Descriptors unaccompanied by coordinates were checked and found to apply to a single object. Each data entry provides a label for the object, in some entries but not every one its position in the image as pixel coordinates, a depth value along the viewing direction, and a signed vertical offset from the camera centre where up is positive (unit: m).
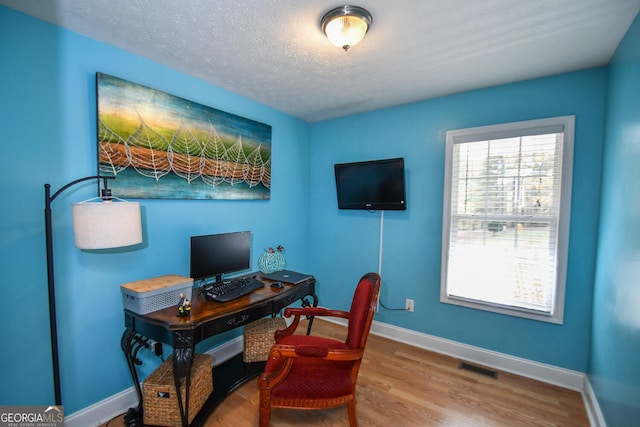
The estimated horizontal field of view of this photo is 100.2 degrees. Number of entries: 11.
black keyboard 1.88 -0.66
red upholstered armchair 1.50 -1.04
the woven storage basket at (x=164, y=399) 1.62 -1.22
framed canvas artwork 1.72 +0.41
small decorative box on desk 1.58 -0.58
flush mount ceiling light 1.38 +0.96
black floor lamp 1.35 -0.15
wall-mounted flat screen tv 2.67 +0.19
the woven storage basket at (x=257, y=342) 2.28 -1.21
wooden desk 1.50 -0.78
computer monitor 1.99 -0.43
